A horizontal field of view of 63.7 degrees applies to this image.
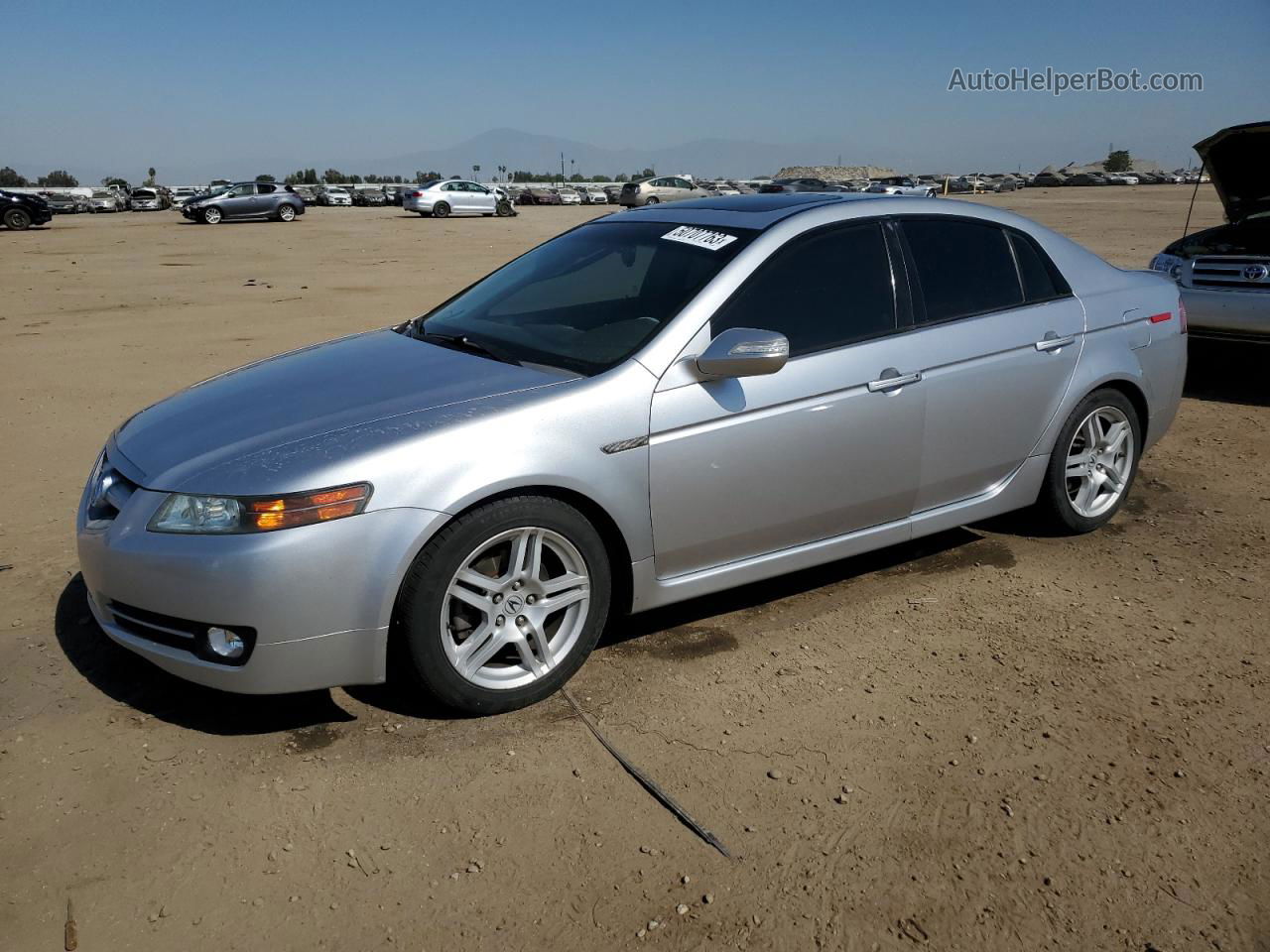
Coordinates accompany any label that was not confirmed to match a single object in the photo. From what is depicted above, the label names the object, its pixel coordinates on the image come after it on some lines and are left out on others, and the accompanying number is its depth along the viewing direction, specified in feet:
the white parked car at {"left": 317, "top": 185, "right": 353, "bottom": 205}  195.83
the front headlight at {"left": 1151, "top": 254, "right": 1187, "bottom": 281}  26.68
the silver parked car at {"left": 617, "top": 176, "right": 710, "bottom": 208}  133.59
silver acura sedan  9.95
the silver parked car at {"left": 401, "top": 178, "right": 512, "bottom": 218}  126.41
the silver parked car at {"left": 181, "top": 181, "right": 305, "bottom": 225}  109.81
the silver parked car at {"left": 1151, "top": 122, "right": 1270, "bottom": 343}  24.76
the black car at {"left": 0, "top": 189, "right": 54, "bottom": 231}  97.66
